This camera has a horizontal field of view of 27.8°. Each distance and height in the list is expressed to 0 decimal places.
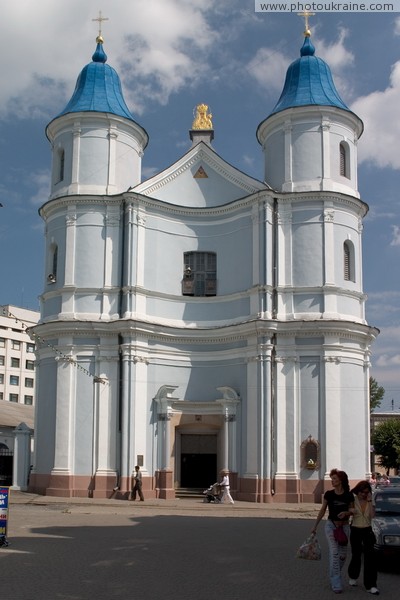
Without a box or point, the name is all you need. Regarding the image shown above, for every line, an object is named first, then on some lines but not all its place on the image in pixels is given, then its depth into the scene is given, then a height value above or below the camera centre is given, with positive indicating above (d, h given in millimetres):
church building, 33438 +5372
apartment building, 87000 +8325
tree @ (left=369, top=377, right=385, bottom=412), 72750 +4220
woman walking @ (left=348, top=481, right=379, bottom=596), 12367 -1454
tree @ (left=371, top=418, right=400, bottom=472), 67250 -146
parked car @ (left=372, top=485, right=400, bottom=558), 14172 -1453
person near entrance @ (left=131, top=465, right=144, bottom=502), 32188 -1792
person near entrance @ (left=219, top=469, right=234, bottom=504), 31781 -1947
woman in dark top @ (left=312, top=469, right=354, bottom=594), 12344 -1162
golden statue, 41031 +16145
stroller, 32250 -2133
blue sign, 16500 -1444
